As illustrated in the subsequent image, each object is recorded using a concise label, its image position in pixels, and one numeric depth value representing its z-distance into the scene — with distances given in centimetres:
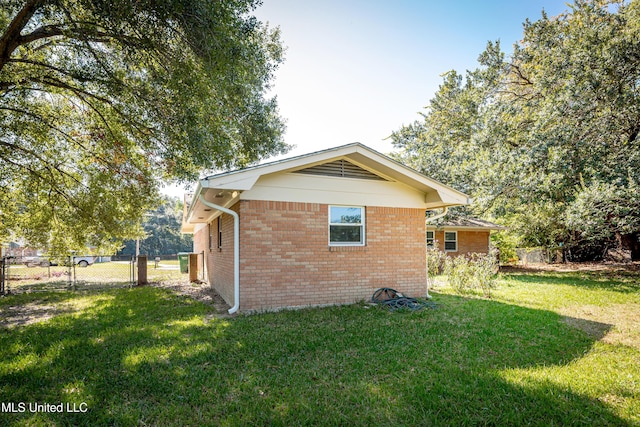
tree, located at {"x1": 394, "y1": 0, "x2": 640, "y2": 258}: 972
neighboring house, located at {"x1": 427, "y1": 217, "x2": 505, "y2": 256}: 1838
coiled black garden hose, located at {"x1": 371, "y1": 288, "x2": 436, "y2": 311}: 778
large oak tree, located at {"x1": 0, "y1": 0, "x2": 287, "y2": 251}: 623
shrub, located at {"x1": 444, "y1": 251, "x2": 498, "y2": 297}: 1039
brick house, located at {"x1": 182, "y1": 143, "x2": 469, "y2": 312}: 717
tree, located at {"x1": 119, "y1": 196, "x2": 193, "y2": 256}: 4744
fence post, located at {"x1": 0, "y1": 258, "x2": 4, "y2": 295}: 1098
